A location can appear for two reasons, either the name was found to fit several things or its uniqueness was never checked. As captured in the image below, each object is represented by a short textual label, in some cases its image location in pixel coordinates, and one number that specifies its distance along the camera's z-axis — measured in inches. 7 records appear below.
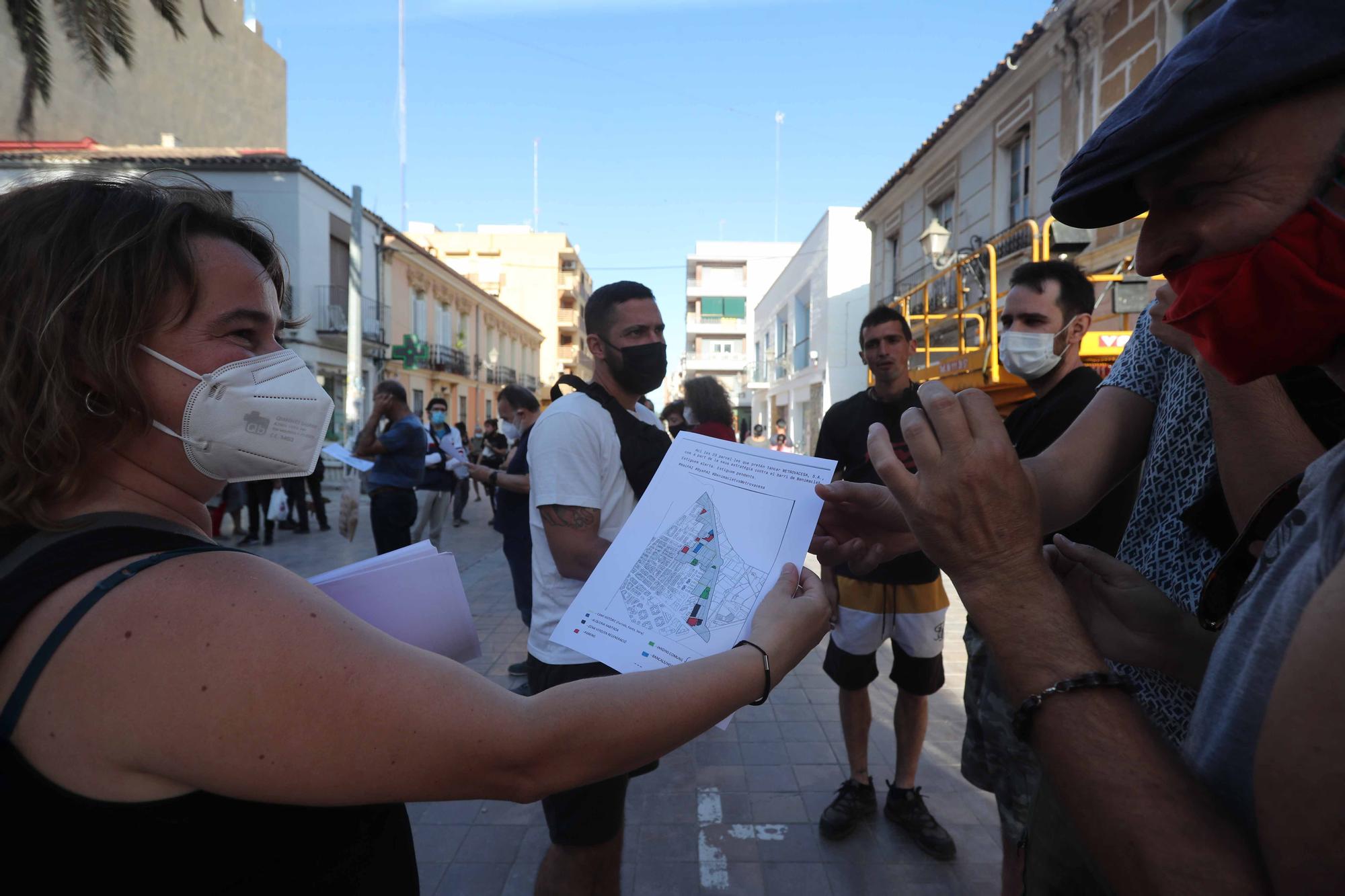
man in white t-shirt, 80.6
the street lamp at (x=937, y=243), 417.7
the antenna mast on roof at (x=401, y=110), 781.3
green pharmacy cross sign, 906.7
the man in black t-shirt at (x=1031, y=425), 87.1
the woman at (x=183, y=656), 30.8
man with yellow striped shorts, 124.4
